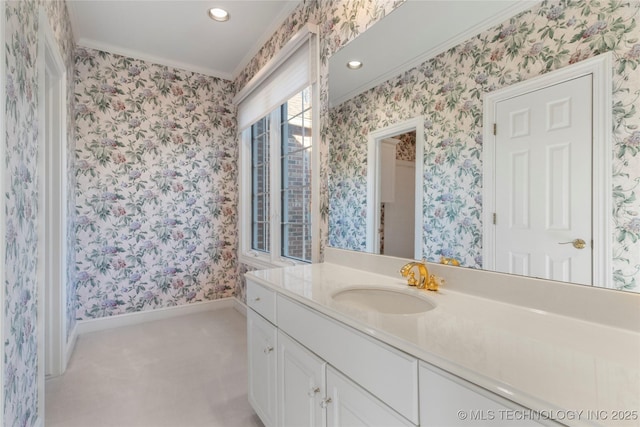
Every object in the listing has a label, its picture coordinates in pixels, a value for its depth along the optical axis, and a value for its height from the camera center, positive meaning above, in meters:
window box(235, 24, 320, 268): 2.05 +0.48
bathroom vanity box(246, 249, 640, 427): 0.56 -0.32
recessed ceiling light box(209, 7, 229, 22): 2.30 +1.51
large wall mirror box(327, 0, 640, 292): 0.81 +0.26
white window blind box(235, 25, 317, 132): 2.02 +1.05
